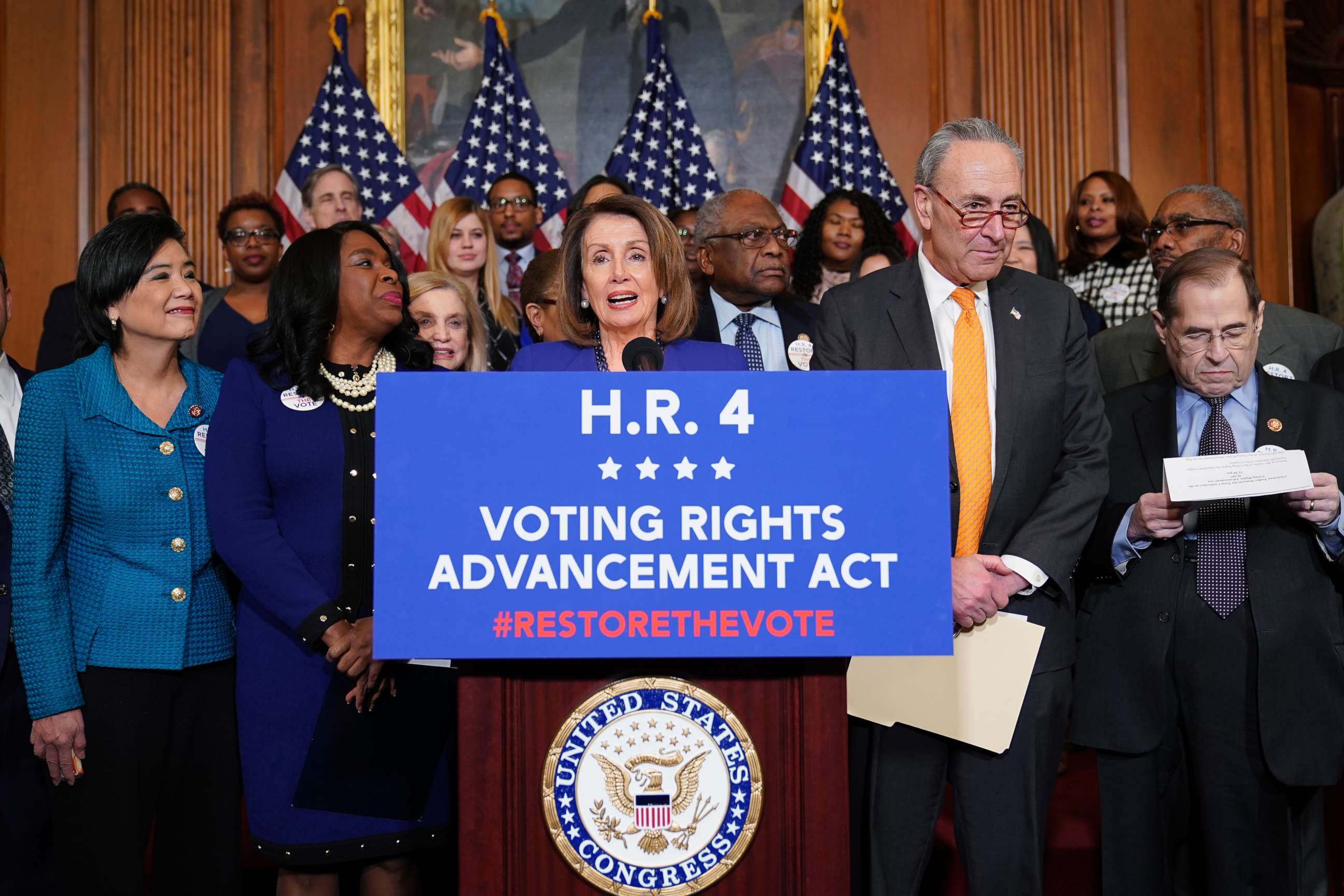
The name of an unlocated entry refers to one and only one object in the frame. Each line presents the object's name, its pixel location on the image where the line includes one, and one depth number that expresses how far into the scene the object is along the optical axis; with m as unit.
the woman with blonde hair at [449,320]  3.68
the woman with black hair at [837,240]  5.00
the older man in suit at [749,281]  4.05
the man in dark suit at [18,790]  2.77
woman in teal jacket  2.56
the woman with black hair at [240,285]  4.37
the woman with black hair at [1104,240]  4.71
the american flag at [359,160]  5.83
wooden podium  1.85
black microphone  1.96
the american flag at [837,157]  5.96
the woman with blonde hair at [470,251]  4.59
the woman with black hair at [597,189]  4.92
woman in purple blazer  2.35
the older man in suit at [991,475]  2.41
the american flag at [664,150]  5.99
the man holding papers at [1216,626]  2.71
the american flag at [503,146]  5.99
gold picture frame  6.10
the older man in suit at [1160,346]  3.60
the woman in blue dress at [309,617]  2.57
